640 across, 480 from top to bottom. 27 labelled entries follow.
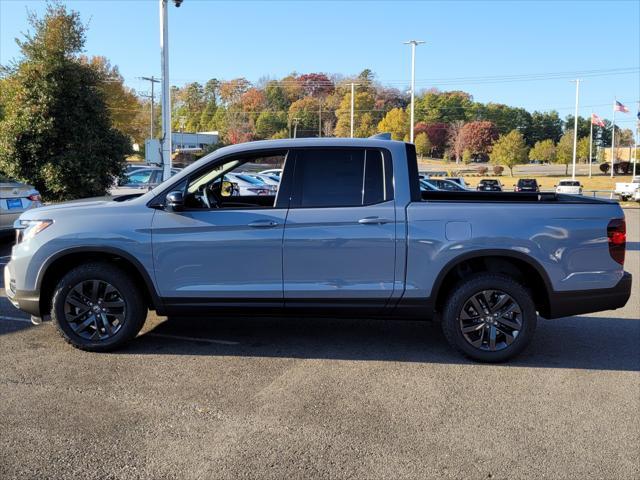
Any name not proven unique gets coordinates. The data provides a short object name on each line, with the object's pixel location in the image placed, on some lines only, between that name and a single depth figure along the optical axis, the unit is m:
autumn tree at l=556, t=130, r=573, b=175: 92.00
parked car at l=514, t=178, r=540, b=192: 43.56
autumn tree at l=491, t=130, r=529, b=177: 76.69
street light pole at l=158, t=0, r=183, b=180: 15.85
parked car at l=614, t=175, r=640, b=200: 39.56
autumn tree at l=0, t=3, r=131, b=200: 12.99
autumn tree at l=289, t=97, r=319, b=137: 84.38
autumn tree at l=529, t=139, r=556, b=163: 99.81
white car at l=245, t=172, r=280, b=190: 18.61
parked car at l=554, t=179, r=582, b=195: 44.39
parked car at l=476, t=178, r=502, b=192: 40.00
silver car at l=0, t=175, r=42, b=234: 10.05
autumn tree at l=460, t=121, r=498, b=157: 100.62
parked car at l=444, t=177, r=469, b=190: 35.00
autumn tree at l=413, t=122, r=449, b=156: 109.31
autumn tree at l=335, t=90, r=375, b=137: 78.56
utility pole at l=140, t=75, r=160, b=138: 64.50
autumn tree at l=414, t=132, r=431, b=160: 95.25
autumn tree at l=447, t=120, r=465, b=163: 99.62
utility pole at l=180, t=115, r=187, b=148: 107.54
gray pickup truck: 4.96
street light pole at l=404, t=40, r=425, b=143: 46.97
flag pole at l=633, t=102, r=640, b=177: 68.11
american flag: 54.03
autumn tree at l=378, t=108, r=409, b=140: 74.81
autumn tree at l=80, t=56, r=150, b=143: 51.78
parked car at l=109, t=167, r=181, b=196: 15.72
